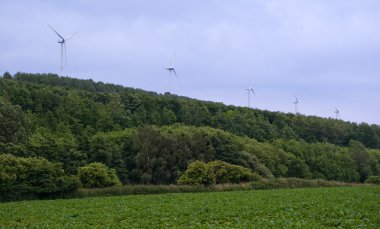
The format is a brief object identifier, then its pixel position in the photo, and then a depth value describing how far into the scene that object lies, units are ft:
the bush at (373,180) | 308.23
